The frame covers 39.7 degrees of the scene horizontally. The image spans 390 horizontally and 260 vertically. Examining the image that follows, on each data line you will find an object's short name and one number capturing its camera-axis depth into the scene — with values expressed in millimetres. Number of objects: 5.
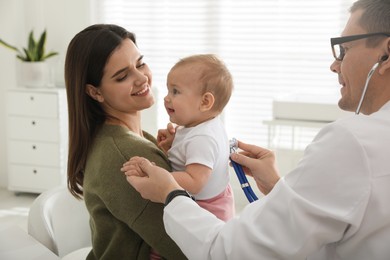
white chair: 1669
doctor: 1021
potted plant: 4500
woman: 1456
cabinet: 4434
